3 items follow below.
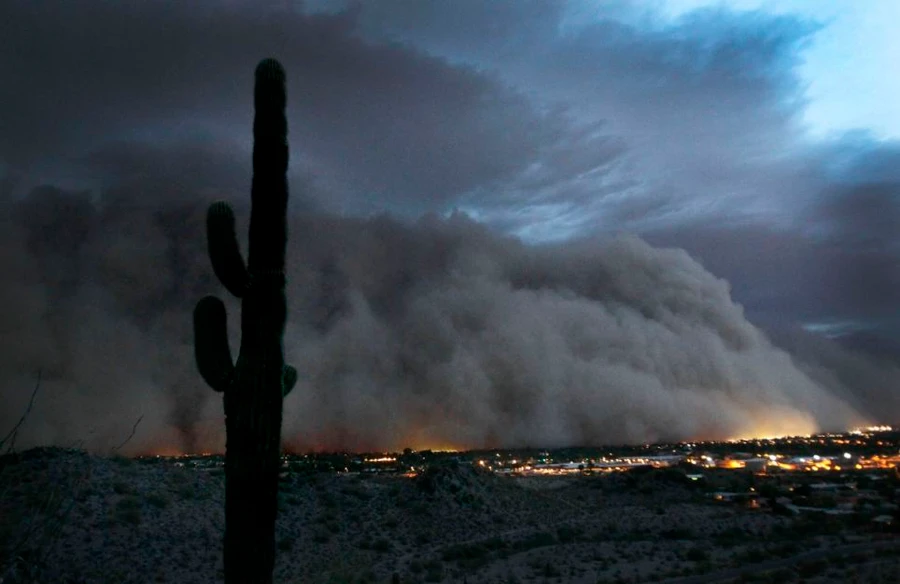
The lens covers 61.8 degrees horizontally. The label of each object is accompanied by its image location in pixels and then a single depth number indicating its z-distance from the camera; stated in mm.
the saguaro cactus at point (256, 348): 14180
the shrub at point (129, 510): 31109
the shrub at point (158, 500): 33875
